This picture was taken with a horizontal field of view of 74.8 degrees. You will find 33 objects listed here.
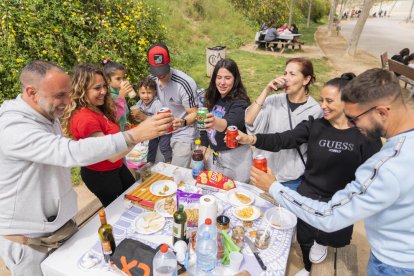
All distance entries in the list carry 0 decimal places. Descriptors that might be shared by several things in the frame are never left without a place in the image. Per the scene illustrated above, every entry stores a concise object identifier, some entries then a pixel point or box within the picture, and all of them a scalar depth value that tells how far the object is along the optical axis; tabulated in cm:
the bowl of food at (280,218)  248
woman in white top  307
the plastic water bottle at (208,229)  197
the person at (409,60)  934
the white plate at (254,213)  252
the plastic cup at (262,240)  224
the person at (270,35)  1605
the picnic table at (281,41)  1605
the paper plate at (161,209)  256
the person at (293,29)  1739
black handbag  194
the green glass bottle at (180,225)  209
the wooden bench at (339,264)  267
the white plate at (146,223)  238
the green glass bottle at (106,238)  204
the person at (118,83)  425
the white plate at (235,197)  273
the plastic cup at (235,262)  202
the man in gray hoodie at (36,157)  191
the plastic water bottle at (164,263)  182
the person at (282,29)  1659
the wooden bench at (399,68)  772
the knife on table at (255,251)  206
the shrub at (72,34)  541
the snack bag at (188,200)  259
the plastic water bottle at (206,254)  186
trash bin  1017
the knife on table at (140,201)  269
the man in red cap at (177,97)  384
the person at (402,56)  1011
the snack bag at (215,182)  297
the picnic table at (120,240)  205
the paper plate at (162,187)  288
